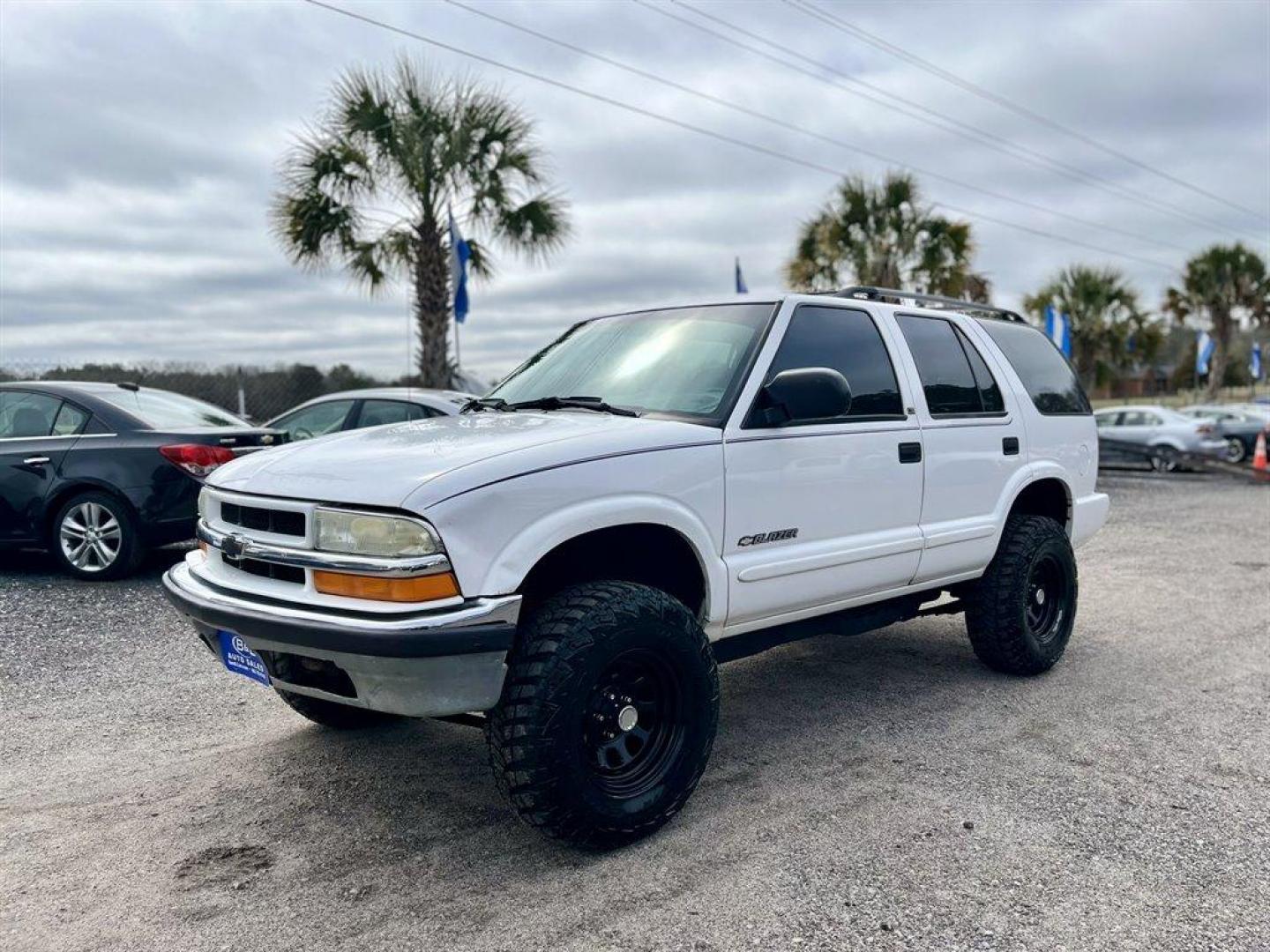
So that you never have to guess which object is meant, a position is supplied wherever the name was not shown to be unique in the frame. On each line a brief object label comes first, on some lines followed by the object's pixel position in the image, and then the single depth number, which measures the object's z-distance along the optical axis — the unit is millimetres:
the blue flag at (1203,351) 38156
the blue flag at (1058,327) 22766
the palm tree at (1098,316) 34750
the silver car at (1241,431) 22609
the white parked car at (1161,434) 19438
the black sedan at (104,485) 7137
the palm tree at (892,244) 21969
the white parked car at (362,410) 8758
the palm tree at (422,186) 14578
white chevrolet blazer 2898
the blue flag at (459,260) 15117
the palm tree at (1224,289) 40531
